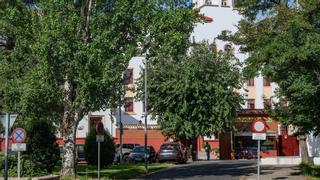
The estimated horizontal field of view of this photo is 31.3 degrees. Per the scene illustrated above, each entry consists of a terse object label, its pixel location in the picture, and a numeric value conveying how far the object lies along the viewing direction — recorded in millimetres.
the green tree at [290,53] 23188
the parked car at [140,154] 47188
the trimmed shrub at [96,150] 35297
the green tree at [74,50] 25109
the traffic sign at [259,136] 23812
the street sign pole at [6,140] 20205
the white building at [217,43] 69812
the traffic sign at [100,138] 25734
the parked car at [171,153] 44906
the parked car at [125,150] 47888
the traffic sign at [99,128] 25953
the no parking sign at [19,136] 20569
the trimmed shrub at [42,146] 26578
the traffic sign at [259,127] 23953
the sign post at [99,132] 25802
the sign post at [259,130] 23828
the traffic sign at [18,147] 20391
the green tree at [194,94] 47938
